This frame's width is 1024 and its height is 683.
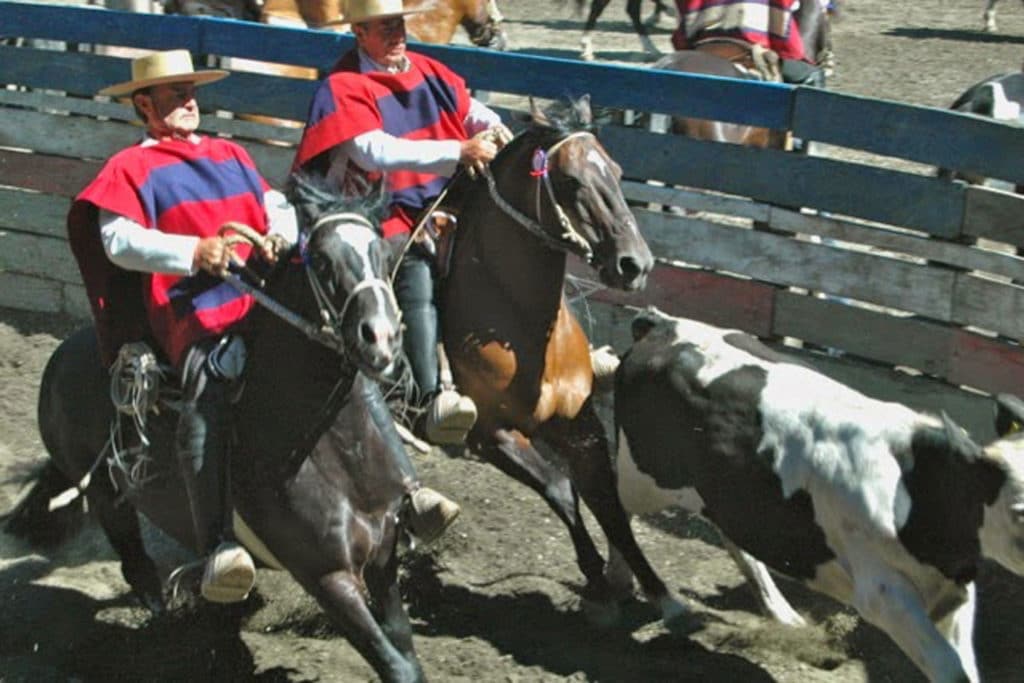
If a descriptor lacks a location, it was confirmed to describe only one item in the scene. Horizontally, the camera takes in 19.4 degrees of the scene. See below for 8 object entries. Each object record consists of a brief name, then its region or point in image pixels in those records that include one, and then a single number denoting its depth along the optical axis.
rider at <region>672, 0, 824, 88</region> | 18.07
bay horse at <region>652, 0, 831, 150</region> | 16.46
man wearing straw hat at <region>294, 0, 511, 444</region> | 11.69
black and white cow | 9.89
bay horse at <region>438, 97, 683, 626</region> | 11.46
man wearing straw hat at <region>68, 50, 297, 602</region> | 9.86
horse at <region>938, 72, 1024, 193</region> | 15.87
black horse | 9.54
